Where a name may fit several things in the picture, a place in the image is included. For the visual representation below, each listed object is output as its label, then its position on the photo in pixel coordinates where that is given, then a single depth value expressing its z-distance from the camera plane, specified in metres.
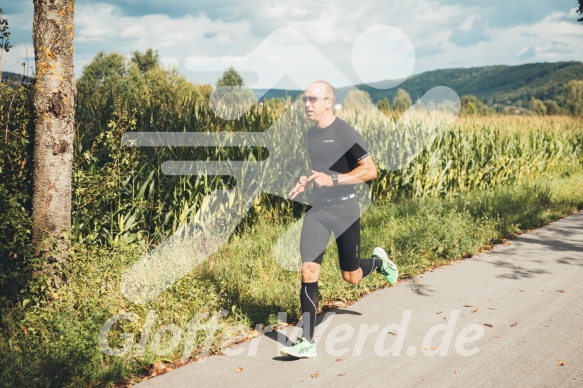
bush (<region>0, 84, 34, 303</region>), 5.16
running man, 4.73
